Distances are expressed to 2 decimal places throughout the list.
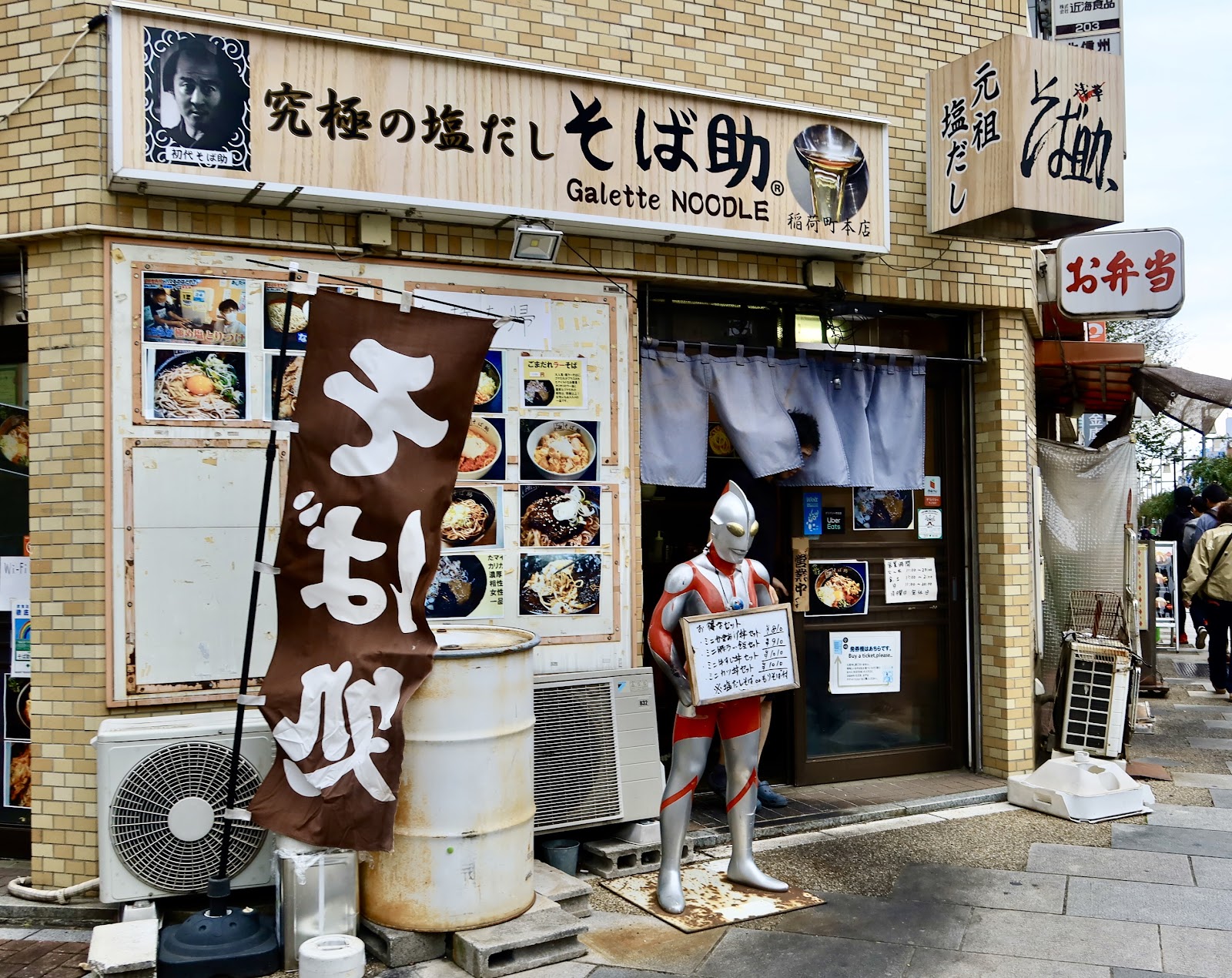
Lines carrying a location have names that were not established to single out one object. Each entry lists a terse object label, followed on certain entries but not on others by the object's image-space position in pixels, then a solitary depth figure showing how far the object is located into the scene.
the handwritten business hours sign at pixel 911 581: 8.44
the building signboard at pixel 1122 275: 8.22
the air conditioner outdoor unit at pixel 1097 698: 8.06
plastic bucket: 6.32
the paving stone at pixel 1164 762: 9.33
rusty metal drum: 5.15
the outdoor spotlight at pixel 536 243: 6.36
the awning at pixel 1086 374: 10.79
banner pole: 5.12
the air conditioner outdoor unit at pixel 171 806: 5.27
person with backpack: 12.30
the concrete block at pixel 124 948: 4.77
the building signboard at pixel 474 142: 5.71
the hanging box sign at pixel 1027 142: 7.36
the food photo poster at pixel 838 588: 8.20
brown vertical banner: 5.07
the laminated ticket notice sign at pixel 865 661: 8.25
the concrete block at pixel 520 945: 4.98
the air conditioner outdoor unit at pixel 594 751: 6.39
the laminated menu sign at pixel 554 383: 6.82
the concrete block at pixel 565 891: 5.62
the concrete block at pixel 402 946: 5.09
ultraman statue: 5.94
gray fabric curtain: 7.37
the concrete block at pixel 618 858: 6.39
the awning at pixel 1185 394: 10.59
